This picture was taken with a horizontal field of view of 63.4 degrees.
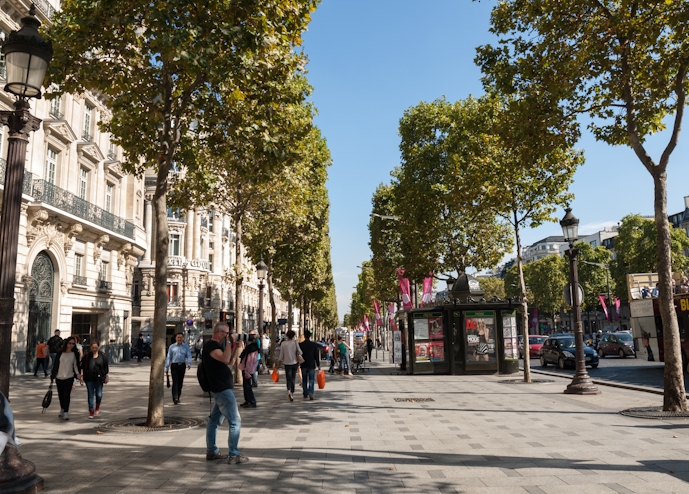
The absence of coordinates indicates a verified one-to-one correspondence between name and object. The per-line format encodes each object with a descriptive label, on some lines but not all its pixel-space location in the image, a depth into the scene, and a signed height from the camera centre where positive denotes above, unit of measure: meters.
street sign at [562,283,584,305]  15.88 +0.96
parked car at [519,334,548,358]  35.91 -1.11
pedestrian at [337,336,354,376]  23.69 -1.02
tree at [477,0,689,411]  10.41 +5.19
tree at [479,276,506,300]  119.09 +9.04
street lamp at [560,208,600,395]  14.85 +0.41
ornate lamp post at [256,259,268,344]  23.77 +2.12
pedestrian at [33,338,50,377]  21.63 -0.84
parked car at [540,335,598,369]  25.41 -1.22
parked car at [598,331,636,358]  34.03 -1.12
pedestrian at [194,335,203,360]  37.61 -1.17
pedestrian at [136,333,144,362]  34.59 -0.94
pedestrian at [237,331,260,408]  12.87 -0.83
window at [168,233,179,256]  50.38 +7.87
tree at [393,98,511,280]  27.56 +6.02
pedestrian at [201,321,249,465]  7.04 -0.80
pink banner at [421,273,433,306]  29.65 +2.13
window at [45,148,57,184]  24.69 +7.54
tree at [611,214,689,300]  56.06 +8.34
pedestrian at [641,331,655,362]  22.12 -0.67
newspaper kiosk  21.83 -0.28
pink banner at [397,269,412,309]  29.14 +2.01
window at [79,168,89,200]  27.88 +7.68
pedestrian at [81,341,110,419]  11.23 -0.76
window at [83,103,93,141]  28.64 +11.00
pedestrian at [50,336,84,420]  11.09 -0.74
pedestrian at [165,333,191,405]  13.87 -0.73
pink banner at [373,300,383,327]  47.56 +1.00
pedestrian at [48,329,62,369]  20.34 -0.32
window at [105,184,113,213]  31.11 +7.56
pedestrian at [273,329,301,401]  14.27 -0.67
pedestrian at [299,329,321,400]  14.46 -0.86
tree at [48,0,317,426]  9.84 +5.16
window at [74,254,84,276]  27.55 +3.48
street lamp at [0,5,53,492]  5.12 +2.10
